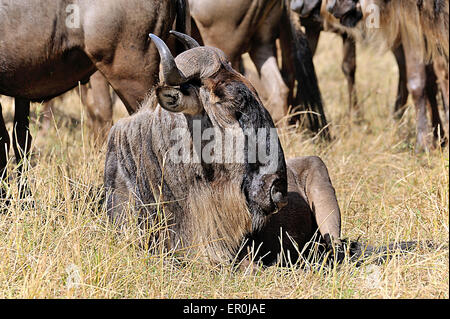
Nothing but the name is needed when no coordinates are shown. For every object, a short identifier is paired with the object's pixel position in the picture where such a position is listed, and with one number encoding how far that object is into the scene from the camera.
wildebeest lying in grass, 6.51
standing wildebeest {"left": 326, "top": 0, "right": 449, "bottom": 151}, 12.73
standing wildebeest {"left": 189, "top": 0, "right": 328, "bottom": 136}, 10.55
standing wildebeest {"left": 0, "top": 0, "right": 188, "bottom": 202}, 8.04
